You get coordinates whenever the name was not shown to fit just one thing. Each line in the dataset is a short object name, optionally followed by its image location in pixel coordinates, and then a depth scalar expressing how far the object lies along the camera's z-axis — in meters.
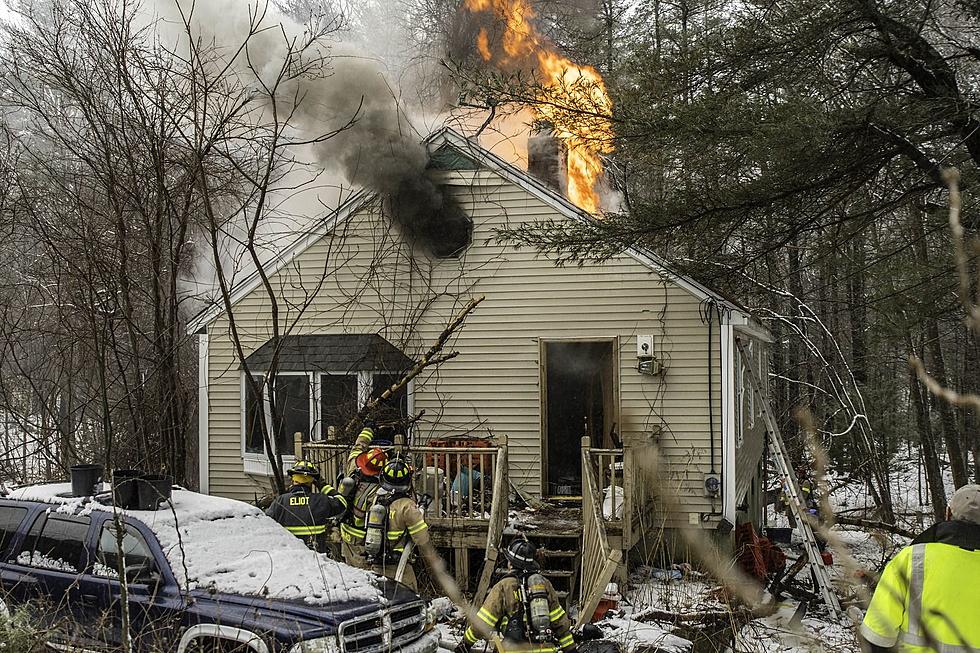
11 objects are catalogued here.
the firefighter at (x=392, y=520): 8.56
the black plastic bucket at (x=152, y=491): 7.08
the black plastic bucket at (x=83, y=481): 7.35
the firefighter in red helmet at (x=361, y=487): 9.16
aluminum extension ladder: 10.83
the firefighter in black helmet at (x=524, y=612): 6.25
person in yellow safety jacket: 3.58
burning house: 11.84
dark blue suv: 5.90
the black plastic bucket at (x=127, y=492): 6.97
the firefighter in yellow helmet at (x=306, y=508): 8.20
